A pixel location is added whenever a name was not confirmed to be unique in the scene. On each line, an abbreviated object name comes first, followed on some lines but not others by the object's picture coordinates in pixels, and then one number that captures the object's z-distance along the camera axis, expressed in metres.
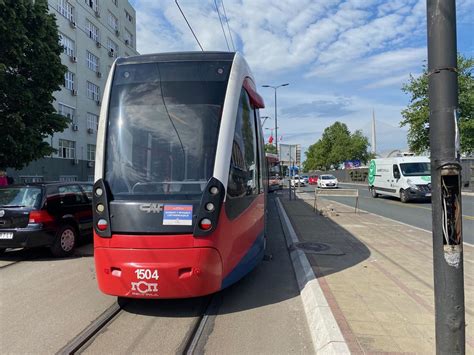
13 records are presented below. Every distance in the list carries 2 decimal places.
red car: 59.62
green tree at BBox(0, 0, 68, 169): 12.64
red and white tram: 4.61
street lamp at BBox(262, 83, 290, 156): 49.75
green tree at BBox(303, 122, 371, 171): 83.31
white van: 21.33
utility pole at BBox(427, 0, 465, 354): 2.72
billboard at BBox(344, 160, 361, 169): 83.31
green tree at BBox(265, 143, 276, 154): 82.00
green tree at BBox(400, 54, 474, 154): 29.61
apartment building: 30.21
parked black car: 7.96
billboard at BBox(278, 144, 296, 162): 26.67
